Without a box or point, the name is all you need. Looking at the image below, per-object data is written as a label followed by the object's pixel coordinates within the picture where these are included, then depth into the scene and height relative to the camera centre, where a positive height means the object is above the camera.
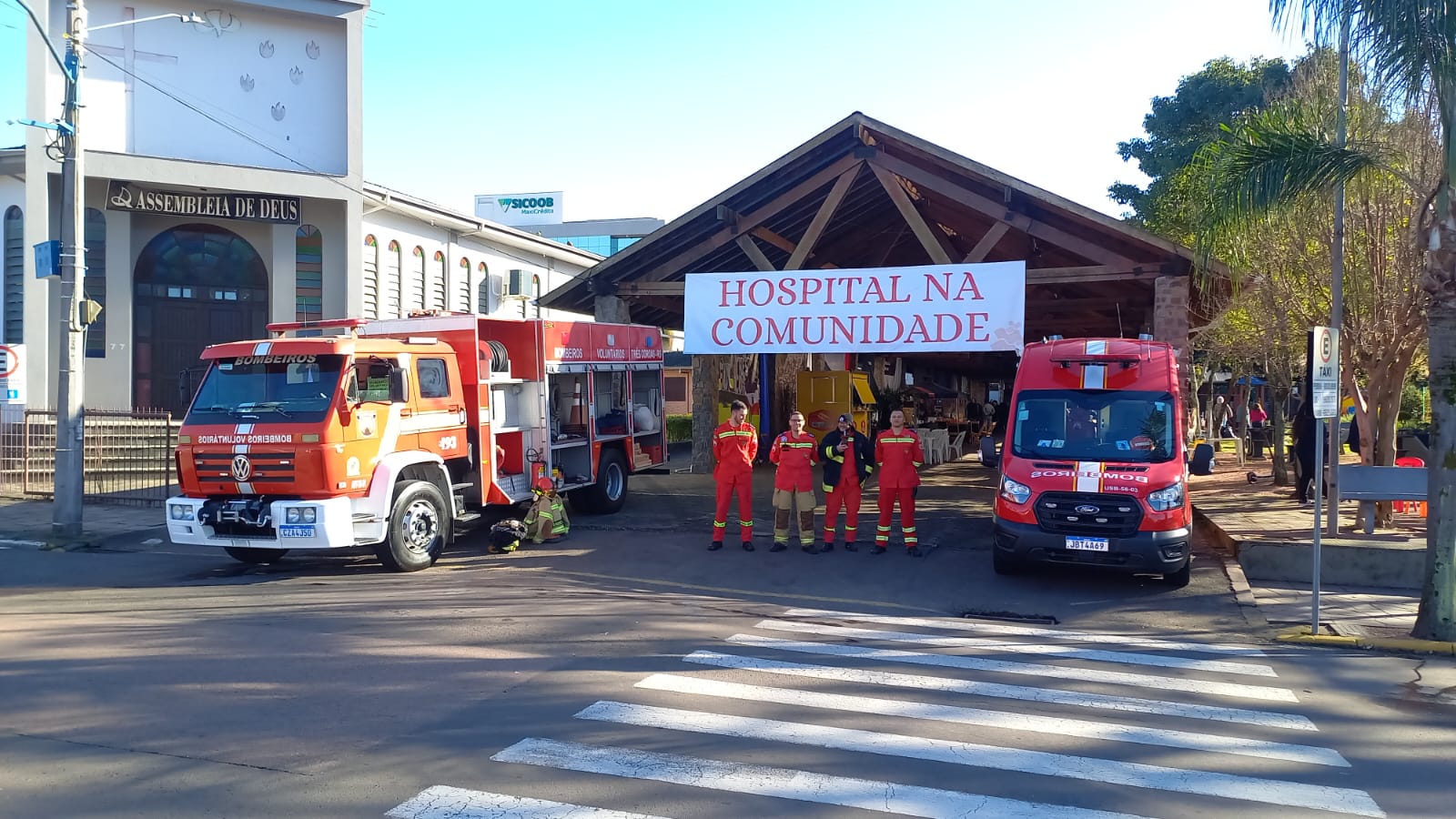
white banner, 14.75 +1.32
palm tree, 8.78 +1.97
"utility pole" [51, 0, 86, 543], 13.98 +0.83
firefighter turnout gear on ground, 13.77 -1.55
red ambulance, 10.59 -0.65
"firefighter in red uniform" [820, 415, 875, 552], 12.92 -0.81
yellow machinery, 23.19 +0.04
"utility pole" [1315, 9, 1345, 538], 11.97 +1.58
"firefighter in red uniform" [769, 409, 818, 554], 12.81 -0.90
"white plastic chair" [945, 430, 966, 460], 29.27 -1.27
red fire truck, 10.93 -0.39
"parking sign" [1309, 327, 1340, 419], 9.26 +0.25
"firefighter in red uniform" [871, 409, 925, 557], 12.78 -0.84
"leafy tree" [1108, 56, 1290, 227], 26.41 +7.60
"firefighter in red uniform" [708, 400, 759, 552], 13.12 -0.79
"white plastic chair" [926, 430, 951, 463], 26.92 -1.15
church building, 21.55 +4.40
